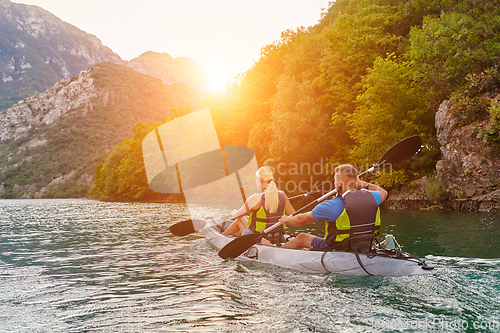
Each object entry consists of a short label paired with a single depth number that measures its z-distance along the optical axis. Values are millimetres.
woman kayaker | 7184
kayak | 5512
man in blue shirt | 5547
